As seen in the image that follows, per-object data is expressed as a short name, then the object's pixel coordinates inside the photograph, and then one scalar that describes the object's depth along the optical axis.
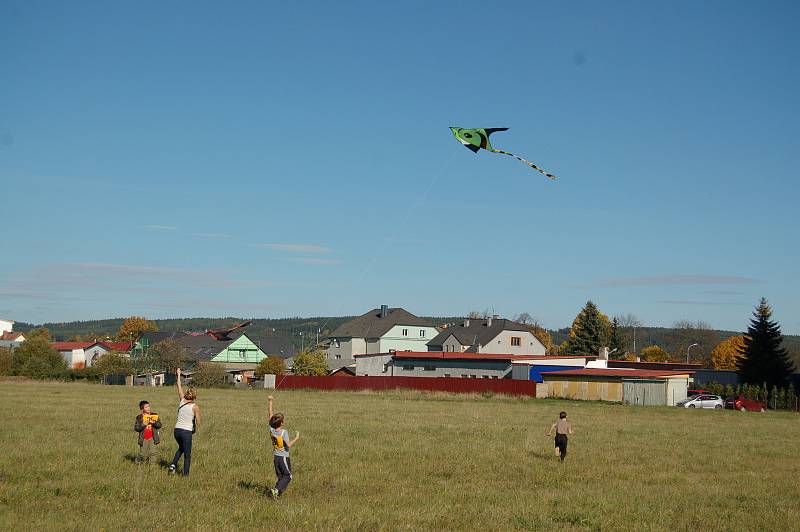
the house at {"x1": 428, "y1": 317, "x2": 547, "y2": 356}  99.94
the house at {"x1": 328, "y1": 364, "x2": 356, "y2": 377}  86.25
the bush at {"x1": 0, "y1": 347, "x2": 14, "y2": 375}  89.81
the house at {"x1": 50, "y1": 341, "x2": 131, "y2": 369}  133.25
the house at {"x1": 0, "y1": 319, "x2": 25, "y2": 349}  154.88
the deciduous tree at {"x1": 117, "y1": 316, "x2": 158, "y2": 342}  182.73
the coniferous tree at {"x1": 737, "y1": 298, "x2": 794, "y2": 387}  70.19
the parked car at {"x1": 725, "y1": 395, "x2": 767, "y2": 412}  58.01
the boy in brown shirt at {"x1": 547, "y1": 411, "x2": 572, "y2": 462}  21.84
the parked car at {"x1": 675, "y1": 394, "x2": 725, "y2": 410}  56.53
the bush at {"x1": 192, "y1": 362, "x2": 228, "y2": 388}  75.12
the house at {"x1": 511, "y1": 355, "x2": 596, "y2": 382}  73.69
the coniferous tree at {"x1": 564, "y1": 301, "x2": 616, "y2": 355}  109.31
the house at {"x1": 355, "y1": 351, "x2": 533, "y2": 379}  76.38
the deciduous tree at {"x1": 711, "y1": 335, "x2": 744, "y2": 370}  127.00
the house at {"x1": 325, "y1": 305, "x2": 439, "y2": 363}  108.88
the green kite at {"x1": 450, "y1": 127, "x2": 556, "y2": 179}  22.31
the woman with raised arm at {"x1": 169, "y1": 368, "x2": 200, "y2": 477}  16.69
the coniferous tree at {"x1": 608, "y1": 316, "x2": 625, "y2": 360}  116.38
